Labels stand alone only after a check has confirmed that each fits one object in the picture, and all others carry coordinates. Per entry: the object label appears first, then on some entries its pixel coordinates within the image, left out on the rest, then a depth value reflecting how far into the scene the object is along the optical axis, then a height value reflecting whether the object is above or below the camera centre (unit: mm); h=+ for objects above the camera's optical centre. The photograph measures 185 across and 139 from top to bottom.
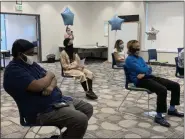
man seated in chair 1595 -356
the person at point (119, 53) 4696 +30
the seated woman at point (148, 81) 2479 -362
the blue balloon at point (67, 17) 5427 +1052
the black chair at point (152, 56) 5415 -56
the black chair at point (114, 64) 4701 -237
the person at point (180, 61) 2918 -105
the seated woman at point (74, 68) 3365 -231
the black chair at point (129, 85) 2628 -427
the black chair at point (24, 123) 1708 -597
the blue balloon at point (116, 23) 6258 +1009
